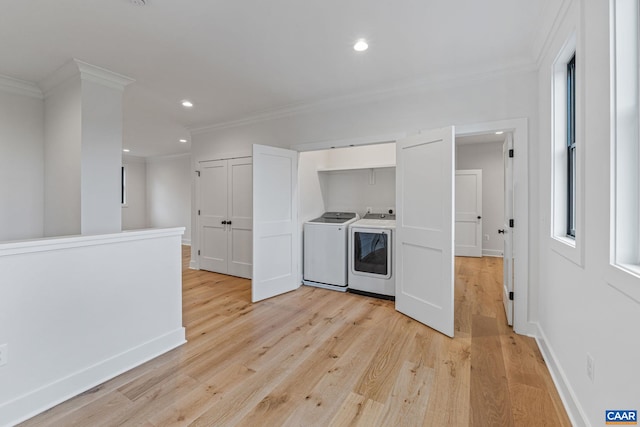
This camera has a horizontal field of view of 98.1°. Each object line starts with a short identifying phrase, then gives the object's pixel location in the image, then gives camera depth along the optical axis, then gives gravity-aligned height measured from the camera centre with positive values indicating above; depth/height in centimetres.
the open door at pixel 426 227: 252 -16
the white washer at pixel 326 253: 380 -58
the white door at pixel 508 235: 268 -23
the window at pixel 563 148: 199 +47
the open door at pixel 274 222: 340 -14
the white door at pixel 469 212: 608 -1
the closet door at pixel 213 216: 470 -8
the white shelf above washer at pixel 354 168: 401 +67
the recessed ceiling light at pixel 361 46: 231 +142
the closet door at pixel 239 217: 441 -9
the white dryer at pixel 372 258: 346 -61
